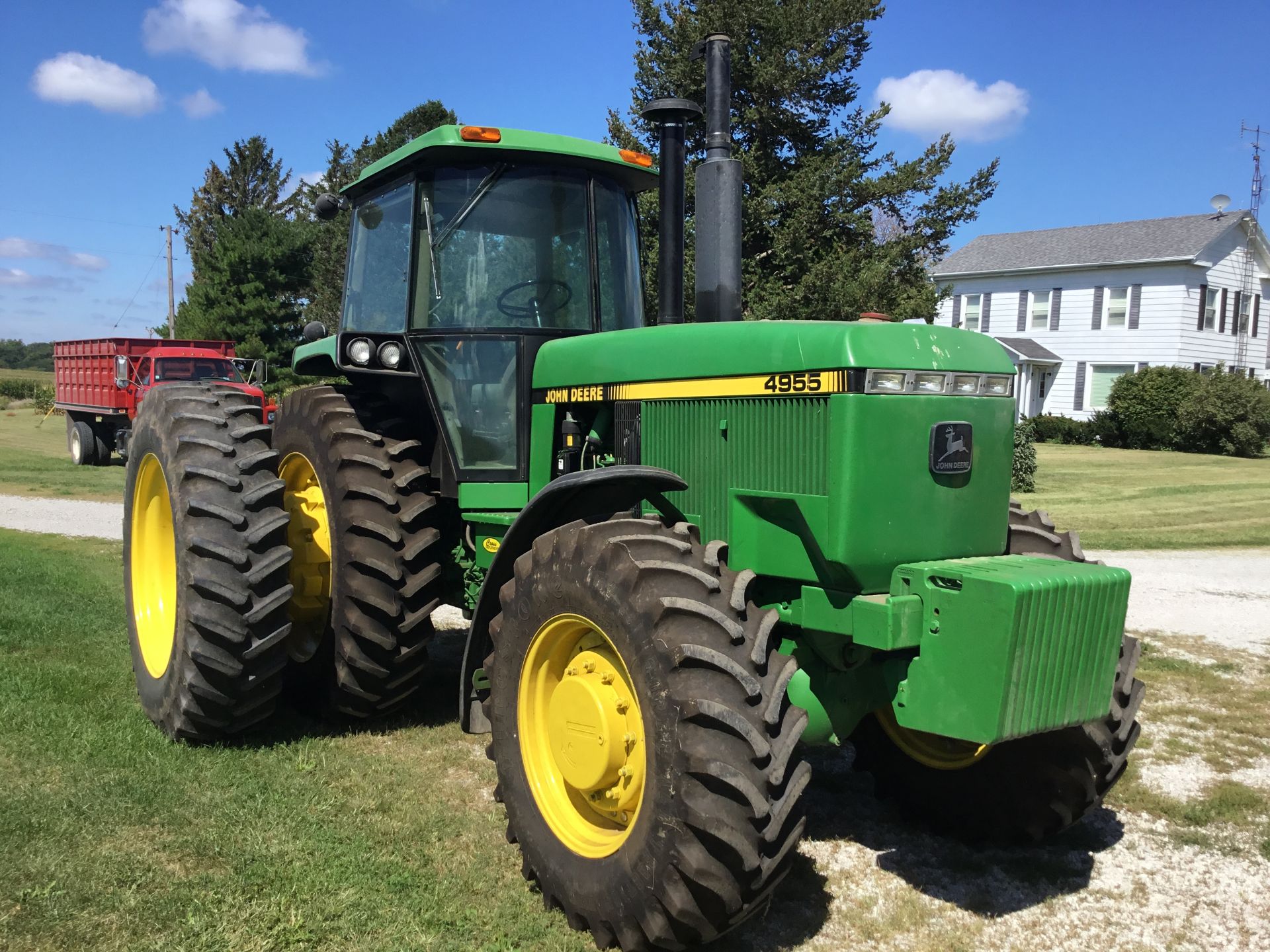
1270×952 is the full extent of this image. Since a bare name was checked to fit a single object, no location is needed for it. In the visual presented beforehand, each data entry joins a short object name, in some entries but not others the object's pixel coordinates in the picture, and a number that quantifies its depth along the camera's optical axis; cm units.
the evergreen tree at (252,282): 3525
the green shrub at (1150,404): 2898
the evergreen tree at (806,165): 1730
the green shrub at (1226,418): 2730
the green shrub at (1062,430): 3155
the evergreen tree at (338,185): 3856
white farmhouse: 3250
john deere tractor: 314
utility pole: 4828
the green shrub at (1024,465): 1850
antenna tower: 3438
